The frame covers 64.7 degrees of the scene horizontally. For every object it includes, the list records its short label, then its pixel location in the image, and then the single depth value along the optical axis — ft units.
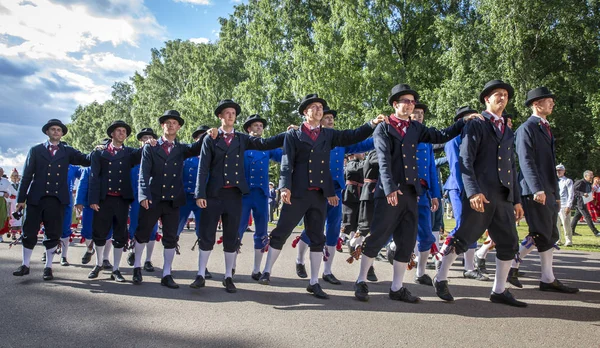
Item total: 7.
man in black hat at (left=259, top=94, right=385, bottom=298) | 20.12
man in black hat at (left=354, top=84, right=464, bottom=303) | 18.58
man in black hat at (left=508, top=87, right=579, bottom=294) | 20.39
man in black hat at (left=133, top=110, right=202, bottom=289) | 22.20
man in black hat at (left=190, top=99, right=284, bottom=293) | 21.15
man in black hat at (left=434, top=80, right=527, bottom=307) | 18.26
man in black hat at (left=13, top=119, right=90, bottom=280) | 23.93
